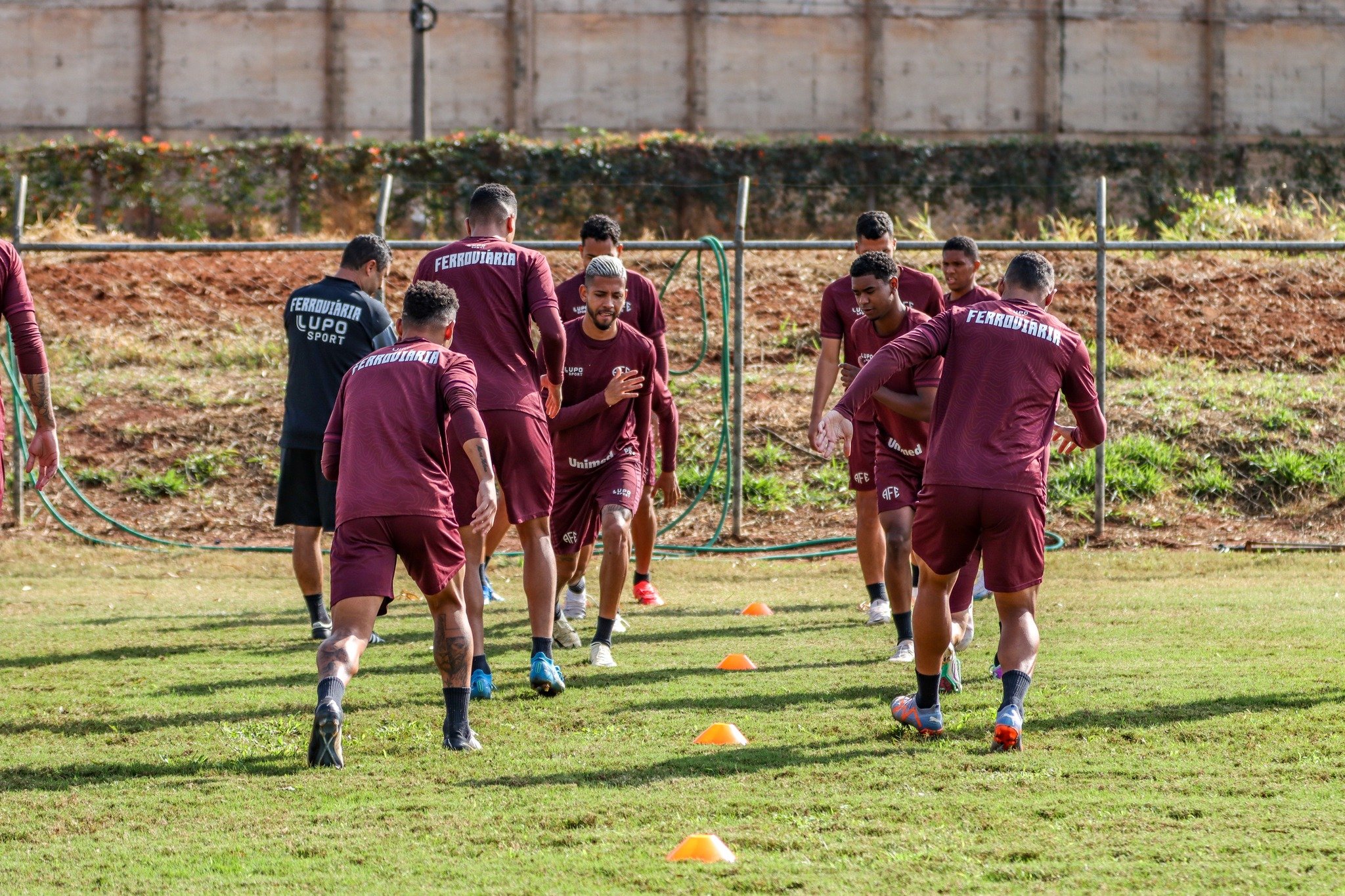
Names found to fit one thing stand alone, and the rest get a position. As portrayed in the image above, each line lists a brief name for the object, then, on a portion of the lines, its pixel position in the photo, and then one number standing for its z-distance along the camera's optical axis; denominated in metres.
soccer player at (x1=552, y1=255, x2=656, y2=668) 15.18
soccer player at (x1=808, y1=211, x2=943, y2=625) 15.55
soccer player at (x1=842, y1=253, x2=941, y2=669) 12.90
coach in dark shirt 15.21
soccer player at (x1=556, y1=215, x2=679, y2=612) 16.27
